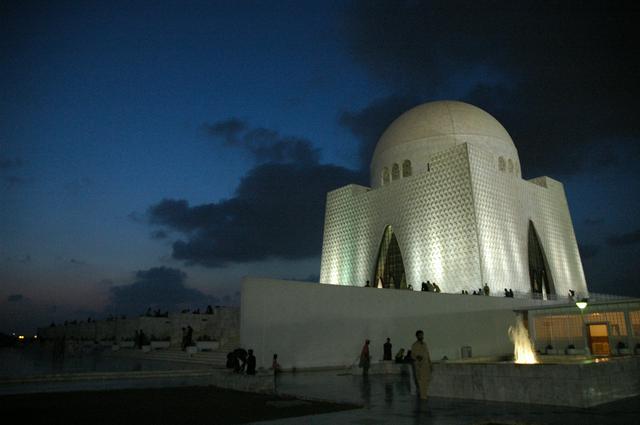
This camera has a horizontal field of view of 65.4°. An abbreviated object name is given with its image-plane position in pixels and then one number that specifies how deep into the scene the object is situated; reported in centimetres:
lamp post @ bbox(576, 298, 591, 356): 1658
